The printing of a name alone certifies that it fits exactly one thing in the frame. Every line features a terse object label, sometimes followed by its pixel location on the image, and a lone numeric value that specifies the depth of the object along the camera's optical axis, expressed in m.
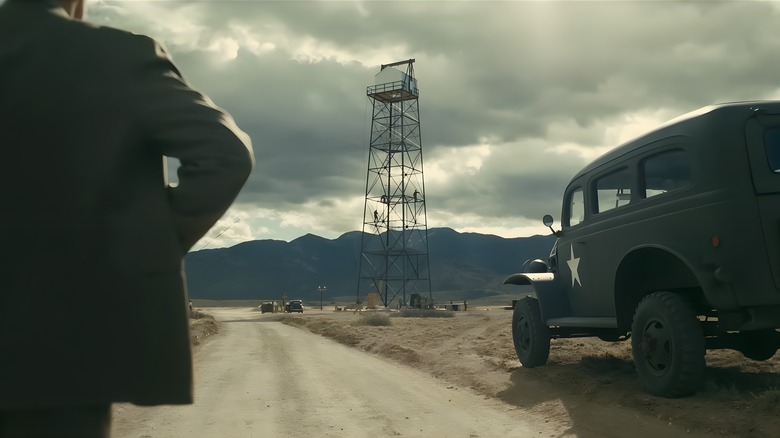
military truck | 5.70
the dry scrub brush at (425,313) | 38.90
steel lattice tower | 62.59
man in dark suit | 1.65
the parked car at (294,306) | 66.59
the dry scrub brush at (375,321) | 27.09
